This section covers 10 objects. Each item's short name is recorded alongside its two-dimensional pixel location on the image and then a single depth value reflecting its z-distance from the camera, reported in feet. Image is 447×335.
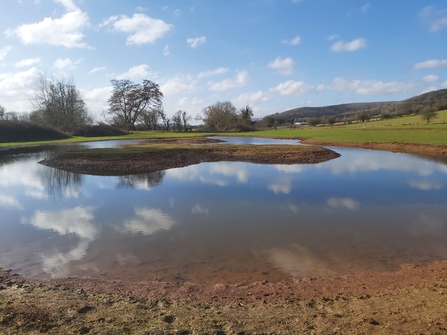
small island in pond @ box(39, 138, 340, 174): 68.18
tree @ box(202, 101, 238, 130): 268.99
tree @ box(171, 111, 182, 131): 257.96
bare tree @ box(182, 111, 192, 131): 259.39
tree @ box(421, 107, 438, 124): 189.26
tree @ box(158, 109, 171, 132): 254.22
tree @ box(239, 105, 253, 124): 289.53
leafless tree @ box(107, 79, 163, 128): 238.48
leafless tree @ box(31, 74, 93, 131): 215.51
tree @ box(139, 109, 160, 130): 248.32
